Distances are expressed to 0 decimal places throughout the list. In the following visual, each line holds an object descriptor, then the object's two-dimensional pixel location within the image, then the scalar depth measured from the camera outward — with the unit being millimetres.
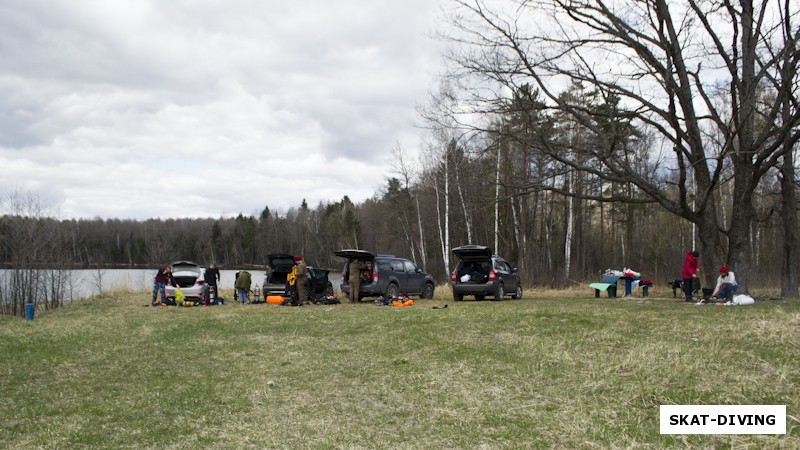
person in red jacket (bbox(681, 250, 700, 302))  17392
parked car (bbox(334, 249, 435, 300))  20594
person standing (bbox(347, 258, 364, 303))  20562
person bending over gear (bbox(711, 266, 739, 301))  15414
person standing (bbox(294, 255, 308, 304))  19656
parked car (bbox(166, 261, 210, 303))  20250
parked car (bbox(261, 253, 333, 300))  20578
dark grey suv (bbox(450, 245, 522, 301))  20328
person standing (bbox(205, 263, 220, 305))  21003
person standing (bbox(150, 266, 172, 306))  20422
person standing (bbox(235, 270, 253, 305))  21484
